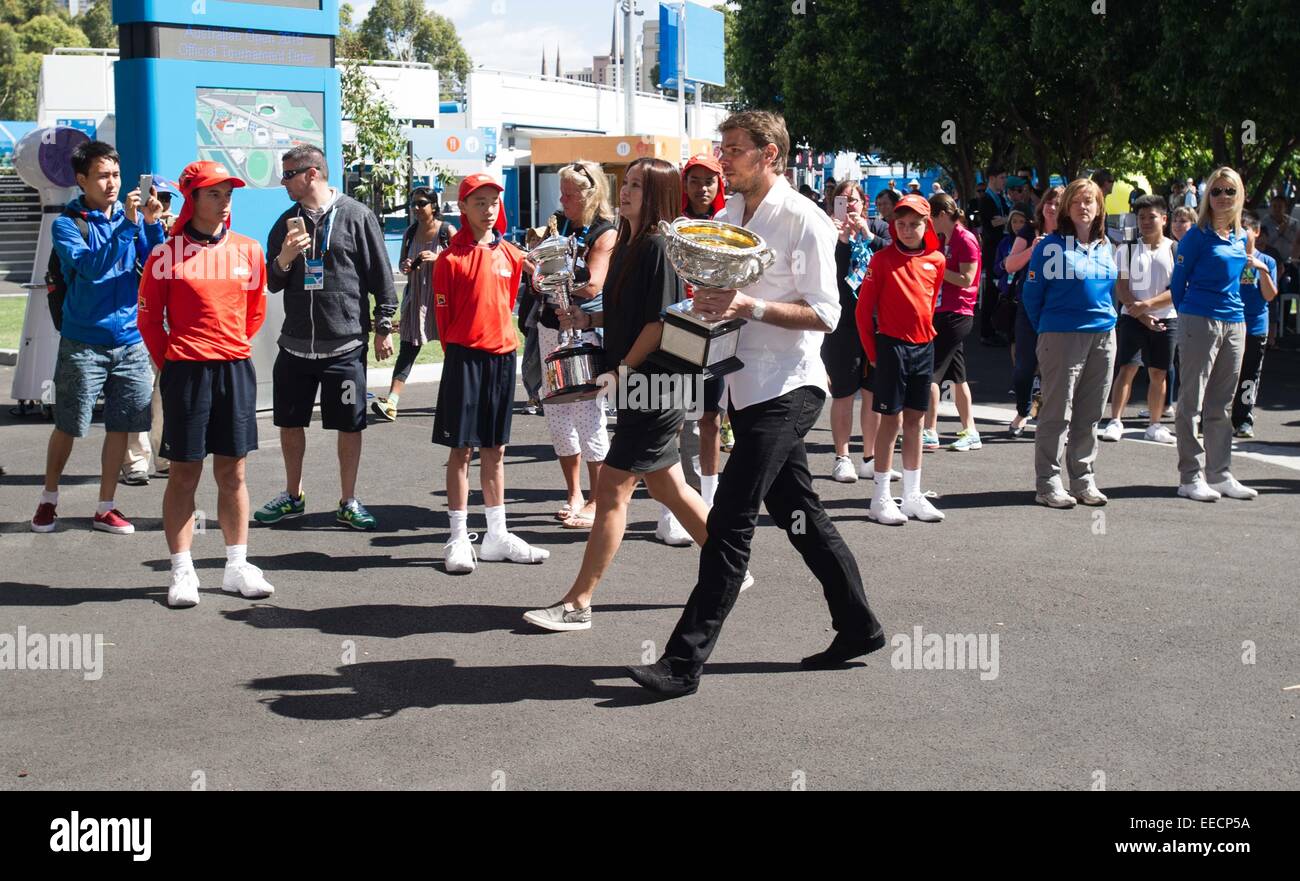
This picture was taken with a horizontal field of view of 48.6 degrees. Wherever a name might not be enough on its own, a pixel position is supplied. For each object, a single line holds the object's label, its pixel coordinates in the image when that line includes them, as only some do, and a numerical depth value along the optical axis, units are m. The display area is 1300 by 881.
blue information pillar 11.27
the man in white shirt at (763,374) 5.14
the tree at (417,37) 88.31
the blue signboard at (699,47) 36.62
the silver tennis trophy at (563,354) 6.43
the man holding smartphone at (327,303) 7.76
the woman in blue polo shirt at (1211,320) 8.88
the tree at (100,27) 96.50
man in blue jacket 7.79
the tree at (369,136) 28.62
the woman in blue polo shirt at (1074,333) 8.65
